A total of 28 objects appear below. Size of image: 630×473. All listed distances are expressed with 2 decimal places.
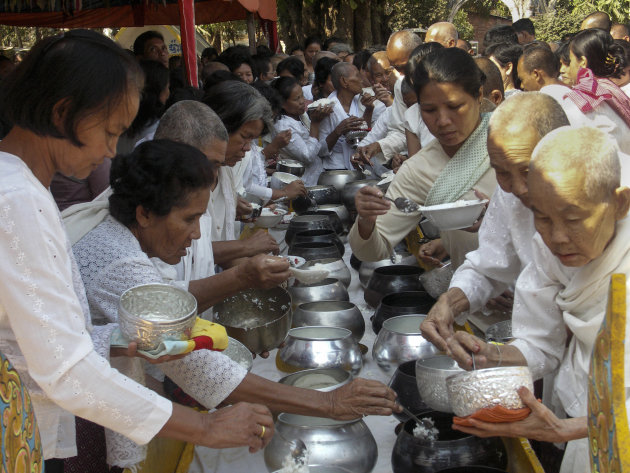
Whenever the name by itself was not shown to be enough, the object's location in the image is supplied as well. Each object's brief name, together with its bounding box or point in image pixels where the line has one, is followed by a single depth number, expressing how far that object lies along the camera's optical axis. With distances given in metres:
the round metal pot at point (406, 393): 2.09
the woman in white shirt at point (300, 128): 6.14
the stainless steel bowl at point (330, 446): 1.87
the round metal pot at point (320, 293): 3.03
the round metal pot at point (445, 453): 1.76
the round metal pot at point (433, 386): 1.92
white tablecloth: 2.06
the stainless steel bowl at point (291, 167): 5.75
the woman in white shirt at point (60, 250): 1.33
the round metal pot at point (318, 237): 3.74
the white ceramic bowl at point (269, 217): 4.33
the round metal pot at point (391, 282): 3.05
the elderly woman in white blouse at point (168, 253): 1.99
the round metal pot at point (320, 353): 2.40
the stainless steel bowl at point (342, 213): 4.63
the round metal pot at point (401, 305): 2.76
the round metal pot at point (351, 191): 4.64
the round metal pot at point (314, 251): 3.48
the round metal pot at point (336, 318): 2.70
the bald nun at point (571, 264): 1.56
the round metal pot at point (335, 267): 3.30
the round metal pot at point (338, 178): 5.16
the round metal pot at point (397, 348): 2.37
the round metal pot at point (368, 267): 3.46
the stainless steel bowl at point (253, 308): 2.84
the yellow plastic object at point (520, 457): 1.81
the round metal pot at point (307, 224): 4.05
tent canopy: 9.82
